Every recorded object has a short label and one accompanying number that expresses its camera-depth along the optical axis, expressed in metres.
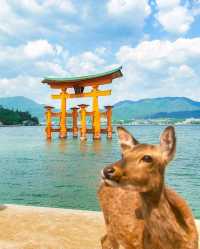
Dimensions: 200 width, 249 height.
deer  2.26
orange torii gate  31.98
